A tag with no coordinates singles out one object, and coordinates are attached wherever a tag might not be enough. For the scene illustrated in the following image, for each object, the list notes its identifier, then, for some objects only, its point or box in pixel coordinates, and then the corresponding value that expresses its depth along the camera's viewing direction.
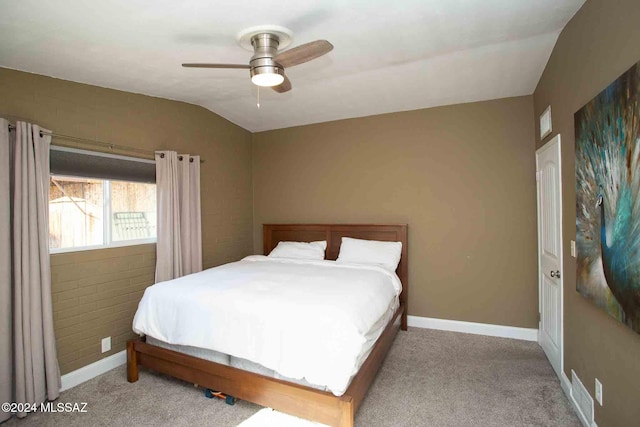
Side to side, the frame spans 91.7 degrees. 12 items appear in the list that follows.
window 2.52
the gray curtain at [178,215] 3.10
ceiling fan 1.87
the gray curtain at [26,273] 2.08
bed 1.78
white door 2.43
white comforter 1.82
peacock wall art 1.35
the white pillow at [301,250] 3.82
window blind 2.47
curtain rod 2.35
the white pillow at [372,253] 3.44
